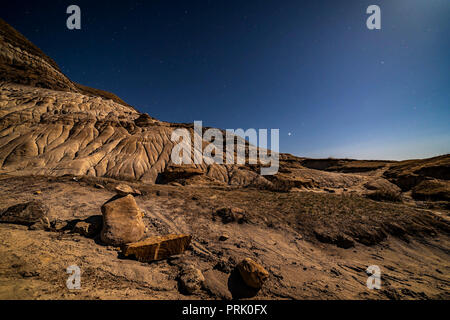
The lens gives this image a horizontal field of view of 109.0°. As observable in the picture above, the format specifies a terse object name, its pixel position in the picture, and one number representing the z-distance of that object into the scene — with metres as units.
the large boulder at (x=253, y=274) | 3.64
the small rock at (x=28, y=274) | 2.95
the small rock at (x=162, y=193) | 9.40
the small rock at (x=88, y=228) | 4.98
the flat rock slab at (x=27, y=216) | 4.93
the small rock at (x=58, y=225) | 5.09
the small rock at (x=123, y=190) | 6.84
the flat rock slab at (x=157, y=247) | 4.17
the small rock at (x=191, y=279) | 3.40
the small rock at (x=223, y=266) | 4.16
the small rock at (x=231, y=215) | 6.88
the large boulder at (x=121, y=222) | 4.70
